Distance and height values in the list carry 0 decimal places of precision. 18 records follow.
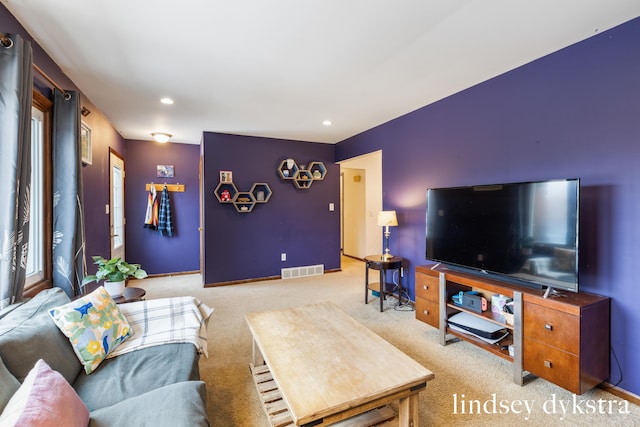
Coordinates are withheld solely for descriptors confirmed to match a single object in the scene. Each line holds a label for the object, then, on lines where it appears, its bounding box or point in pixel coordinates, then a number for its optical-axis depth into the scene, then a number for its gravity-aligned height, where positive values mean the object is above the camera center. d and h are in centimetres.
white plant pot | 233 -59
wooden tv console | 187 -82
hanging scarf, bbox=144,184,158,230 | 526 +0
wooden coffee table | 133 -82
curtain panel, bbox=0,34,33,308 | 159 +27
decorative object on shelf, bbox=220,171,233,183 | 478 +56
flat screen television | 203 -15
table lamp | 376 -11
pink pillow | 90 -62
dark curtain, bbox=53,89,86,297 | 228 +15
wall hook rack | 535 +44
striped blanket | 182 -75
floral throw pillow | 154 -63
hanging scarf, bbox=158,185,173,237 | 535 -5
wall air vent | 520 -106
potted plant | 231 -48
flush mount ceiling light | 471 +118
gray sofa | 117 -79
